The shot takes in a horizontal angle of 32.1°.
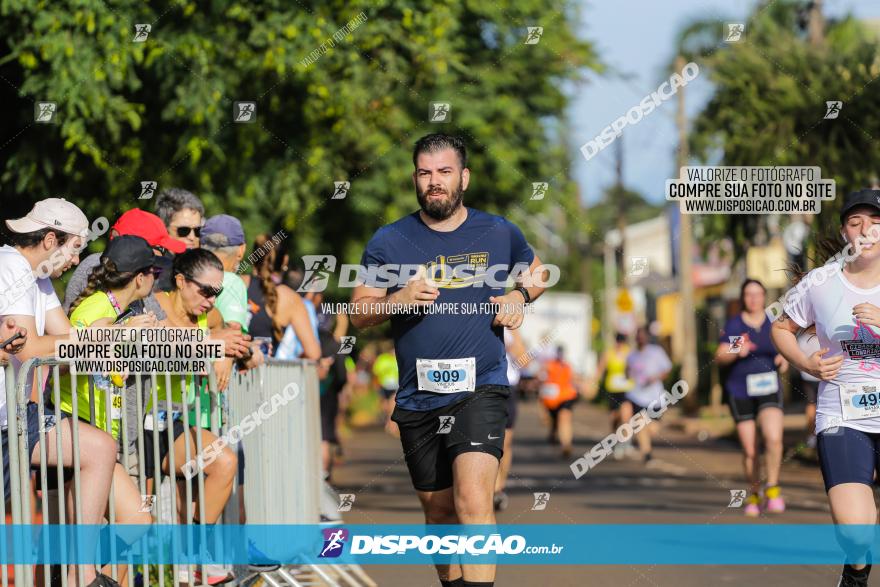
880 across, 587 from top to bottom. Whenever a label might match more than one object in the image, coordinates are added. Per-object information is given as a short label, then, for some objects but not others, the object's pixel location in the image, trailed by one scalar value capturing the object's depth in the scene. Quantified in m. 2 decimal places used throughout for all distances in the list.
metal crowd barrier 6.00
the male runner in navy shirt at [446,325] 6.59
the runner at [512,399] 12.66
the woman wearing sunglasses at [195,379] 7.08
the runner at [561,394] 19.38
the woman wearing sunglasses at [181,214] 8.80
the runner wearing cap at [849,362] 6.66
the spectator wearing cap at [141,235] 7.55
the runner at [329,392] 13.87
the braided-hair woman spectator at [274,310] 10.35
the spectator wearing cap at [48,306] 6.23
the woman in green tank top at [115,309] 6.56
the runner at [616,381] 20.19
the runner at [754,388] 12.54
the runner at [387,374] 31.22
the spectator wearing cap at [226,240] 9.01
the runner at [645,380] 18.95
